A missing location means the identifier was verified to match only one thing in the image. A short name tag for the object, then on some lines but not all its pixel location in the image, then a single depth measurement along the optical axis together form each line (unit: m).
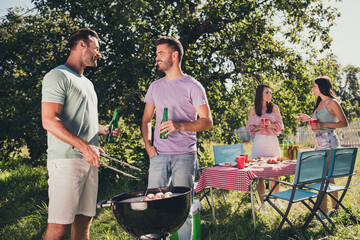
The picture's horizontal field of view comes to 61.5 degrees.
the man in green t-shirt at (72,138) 2.14
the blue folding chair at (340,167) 3.89
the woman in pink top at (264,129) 4.84
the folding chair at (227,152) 5.16
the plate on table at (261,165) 3.91
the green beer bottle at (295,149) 4.61
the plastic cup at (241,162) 3.77
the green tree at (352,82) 29.87
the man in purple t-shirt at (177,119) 2.70
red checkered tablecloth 3.61
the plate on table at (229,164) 4.04
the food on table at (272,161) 4.12
